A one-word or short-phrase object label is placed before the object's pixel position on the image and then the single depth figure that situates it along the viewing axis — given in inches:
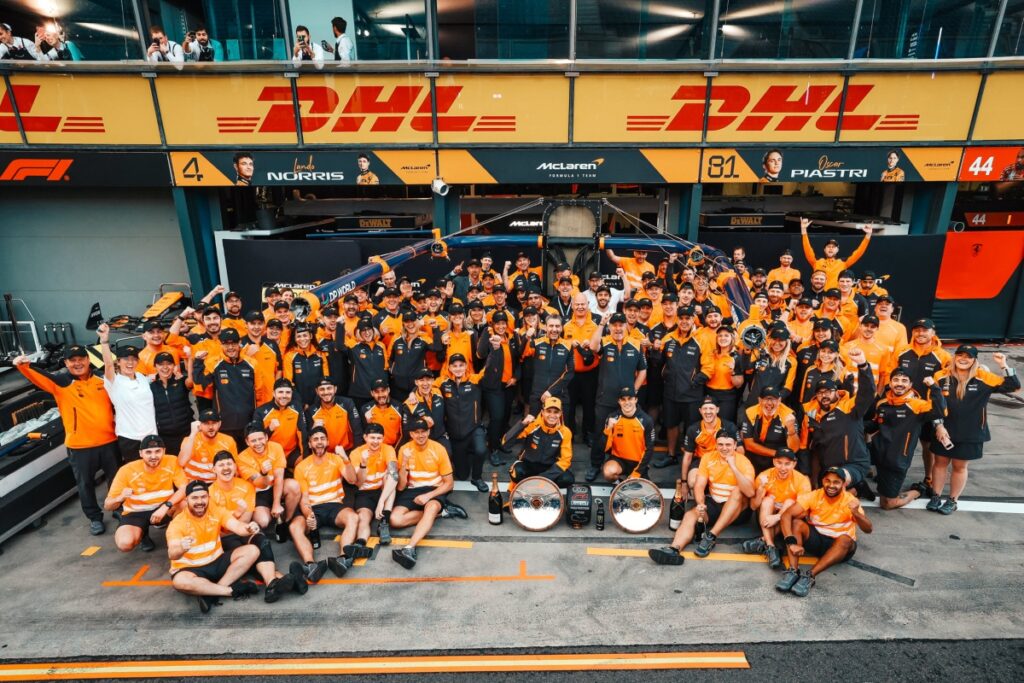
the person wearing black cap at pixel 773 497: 222.2
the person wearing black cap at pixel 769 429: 242.7
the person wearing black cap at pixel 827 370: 248.5
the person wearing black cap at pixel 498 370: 287.4
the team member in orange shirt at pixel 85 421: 238.8
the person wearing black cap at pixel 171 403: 255.3
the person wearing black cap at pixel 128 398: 245.3
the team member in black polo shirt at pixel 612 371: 278.2
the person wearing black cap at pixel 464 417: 270.4
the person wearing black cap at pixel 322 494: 232.1
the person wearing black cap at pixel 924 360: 263.9
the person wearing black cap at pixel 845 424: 232.7
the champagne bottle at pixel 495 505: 244.7
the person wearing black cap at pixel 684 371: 278.2
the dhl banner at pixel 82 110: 438.6
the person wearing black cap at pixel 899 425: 242.8
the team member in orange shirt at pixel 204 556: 200.5
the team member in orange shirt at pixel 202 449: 236.7
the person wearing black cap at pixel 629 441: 255.6
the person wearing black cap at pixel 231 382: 267.0
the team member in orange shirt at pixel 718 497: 224.2
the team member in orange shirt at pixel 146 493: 221.9
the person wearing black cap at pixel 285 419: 251.9
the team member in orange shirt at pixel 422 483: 242.7
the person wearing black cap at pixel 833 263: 398.6
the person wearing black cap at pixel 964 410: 241.8
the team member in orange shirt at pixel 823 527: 207.2
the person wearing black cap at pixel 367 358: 289.9
